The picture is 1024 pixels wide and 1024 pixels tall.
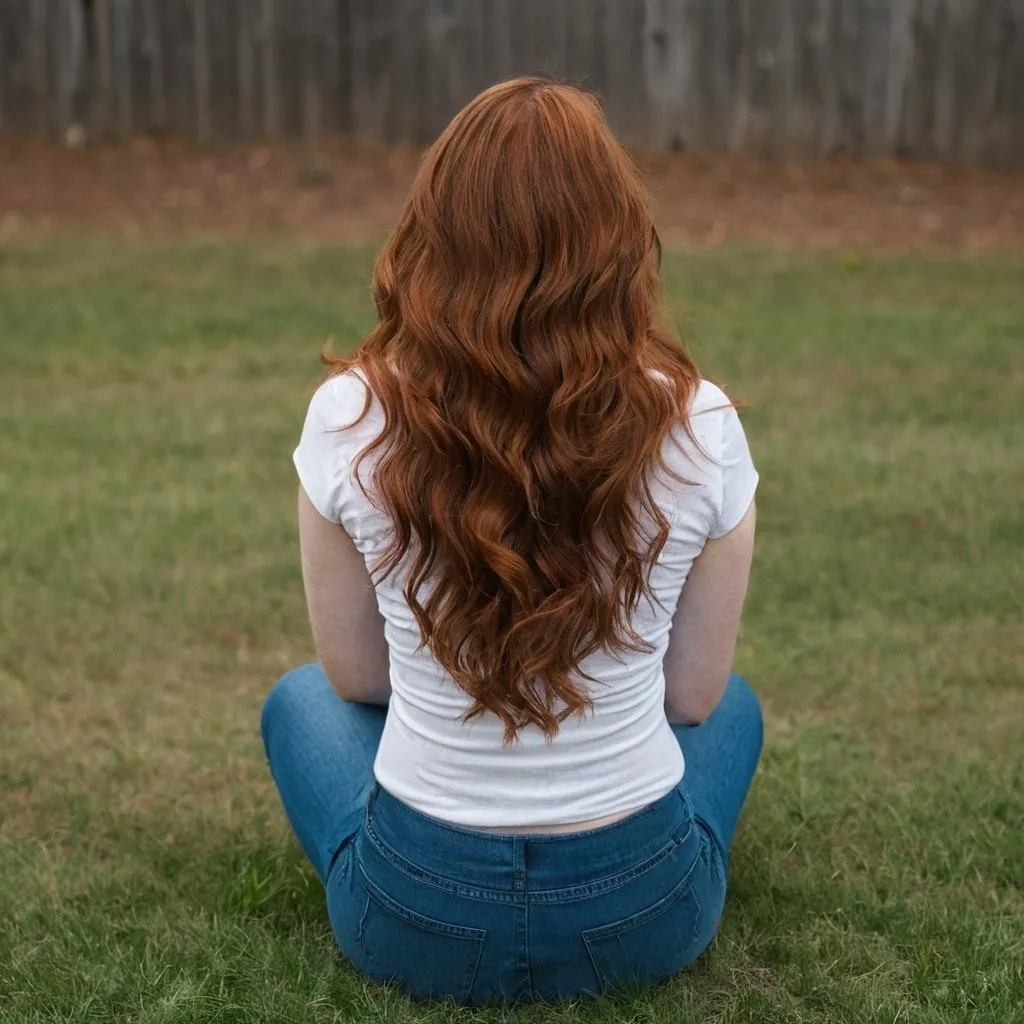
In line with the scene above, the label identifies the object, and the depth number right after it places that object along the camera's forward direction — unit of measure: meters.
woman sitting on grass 2.06
